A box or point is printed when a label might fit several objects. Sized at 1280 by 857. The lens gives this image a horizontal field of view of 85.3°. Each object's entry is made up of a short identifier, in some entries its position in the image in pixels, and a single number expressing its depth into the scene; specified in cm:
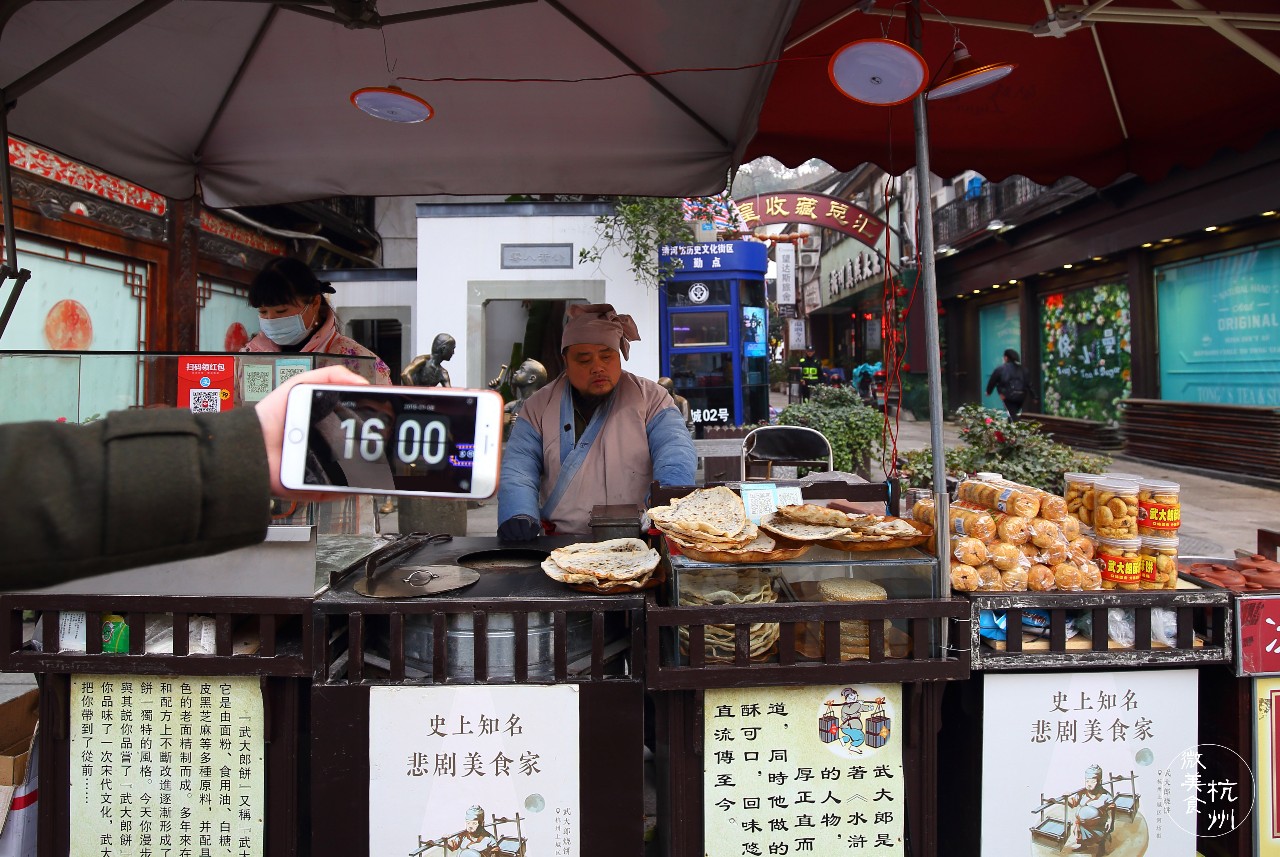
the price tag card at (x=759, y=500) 224
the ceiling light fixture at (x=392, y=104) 264
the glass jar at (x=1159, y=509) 201
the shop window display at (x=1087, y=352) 1326
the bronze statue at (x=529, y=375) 568
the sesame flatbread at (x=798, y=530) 181
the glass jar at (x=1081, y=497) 215
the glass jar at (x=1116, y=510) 202
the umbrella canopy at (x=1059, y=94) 282
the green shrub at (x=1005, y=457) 561
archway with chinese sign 1112
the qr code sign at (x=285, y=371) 222
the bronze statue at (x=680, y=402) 730
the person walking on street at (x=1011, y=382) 1380
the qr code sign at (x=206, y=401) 217
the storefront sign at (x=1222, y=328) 962
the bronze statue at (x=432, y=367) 523
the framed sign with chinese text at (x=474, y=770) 179
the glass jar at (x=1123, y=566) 199
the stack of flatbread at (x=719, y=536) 182
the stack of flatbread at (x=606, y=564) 189
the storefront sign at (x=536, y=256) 979
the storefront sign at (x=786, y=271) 2642
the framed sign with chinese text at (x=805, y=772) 181
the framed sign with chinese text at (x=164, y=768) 186
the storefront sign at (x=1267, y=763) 189
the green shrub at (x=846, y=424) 800
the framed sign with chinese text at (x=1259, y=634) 188
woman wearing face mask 317
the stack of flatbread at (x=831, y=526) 183
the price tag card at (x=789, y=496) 235
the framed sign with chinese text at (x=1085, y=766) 186
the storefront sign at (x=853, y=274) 2175
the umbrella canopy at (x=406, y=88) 266
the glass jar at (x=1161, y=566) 198
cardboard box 222
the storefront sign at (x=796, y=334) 2930
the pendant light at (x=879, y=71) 206
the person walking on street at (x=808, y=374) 2212
